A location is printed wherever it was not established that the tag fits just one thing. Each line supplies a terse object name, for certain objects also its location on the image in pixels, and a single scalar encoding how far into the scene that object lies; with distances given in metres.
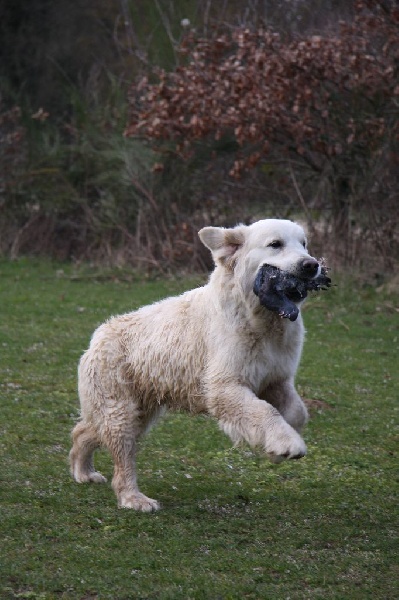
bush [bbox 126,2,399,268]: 32.22
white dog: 12.13
